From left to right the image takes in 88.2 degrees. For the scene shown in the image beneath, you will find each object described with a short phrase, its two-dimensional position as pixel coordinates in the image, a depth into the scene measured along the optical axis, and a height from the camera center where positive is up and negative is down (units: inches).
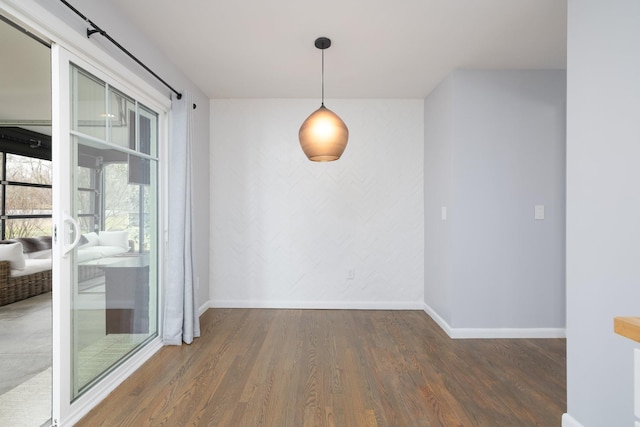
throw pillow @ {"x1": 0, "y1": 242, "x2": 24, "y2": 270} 169.2 -22.4
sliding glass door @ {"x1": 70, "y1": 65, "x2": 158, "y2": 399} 77.9 -4.4
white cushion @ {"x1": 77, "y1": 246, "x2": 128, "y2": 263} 79.5 -10.7
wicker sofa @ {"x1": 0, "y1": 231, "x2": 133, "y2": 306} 90.1 -27.6
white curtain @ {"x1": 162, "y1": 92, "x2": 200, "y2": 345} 114.6 -11.0
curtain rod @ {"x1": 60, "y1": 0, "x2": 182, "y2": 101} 69.8 +42.5
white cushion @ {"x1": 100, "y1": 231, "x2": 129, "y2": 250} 87.8 -7.6
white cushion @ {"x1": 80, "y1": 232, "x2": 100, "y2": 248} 81.0 -7.1
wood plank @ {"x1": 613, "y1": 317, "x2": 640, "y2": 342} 30.1 -10.8
